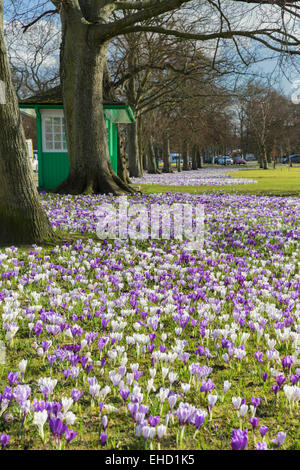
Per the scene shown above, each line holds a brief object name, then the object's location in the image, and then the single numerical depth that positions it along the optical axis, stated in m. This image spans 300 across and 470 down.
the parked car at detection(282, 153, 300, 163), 81.50
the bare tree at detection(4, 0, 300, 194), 14.16
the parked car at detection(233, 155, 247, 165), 85.06
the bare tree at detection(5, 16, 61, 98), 17.34
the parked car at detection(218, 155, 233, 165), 90.22
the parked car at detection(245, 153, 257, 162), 120.19
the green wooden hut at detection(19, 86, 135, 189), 20.44
